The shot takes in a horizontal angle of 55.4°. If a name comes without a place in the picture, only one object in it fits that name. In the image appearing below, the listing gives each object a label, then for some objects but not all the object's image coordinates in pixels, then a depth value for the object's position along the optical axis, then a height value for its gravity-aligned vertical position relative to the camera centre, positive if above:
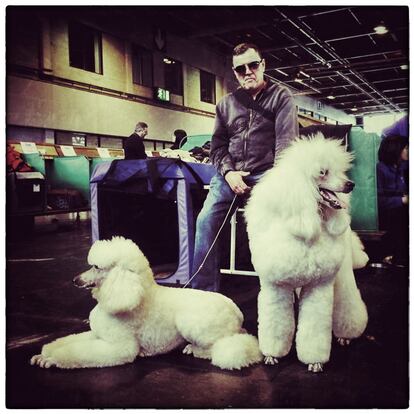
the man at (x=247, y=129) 1.83 +0.35
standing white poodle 1.39 -0.15
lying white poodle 1.53 -0.49
